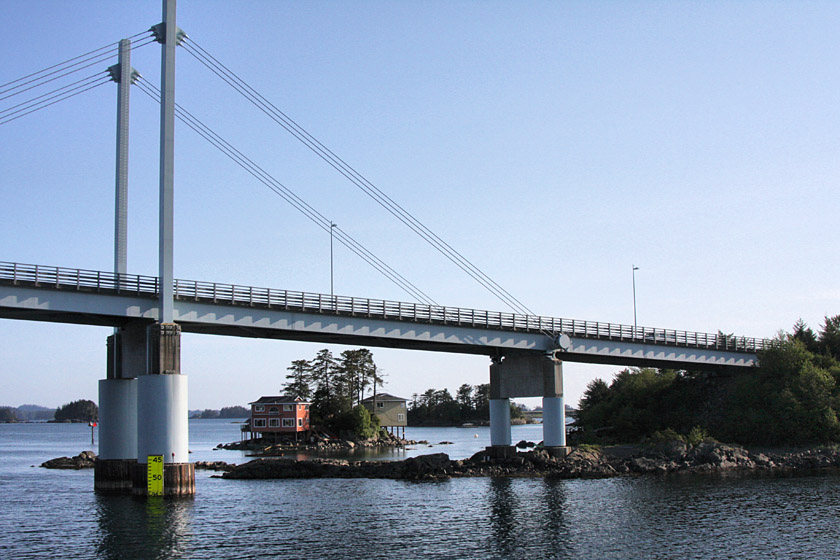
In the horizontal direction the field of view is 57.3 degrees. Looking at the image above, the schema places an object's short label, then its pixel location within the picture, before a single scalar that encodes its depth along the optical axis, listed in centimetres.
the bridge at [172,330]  4981
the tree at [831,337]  9300
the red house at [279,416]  12350
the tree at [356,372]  13764
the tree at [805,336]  9462
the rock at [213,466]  7731
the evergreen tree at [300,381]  13575
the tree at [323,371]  13725
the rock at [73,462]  8367
